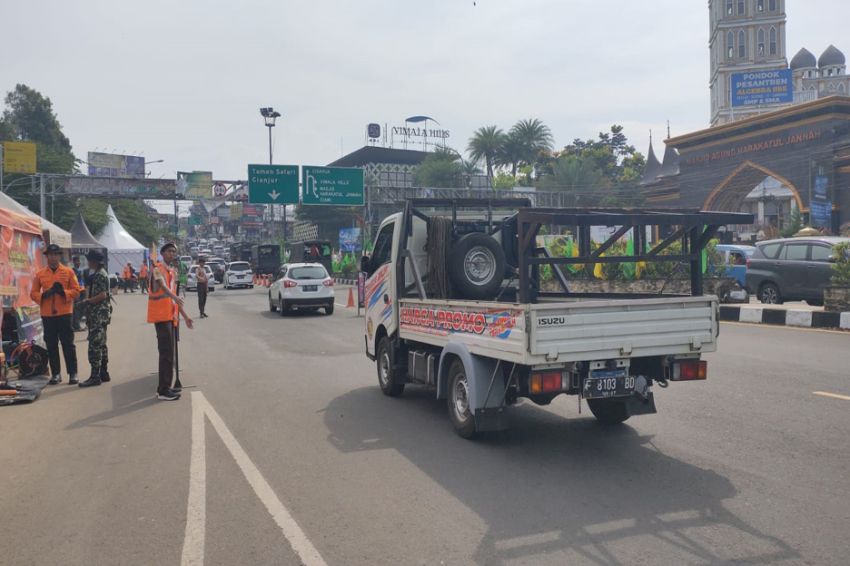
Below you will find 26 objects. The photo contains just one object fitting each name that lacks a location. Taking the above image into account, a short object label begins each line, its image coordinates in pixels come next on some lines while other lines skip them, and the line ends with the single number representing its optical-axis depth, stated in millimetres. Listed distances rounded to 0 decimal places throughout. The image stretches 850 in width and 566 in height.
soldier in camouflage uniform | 9664
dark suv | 15680
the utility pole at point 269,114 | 53322
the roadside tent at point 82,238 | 30203
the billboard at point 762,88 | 66562
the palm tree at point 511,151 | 74062
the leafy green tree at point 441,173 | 77625
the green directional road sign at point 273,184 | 39219
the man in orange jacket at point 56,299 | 9594
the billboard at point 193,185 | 43281
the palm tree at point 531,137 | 74000
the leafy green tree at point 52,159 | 47562
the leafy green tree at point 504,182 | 71938
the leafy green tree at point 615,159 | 69062
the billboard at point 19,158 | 37281
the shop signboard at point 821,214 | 36344
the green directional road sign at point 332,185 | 40125
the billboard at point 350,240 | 54844
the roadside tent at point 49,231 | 13414
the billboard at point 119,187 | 41094
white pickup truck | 5414
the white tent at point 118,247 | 41656
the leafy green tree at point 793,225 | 35156
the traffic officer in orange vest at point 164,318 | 8672
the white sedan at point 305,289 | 21094
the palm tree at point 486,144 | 73875
